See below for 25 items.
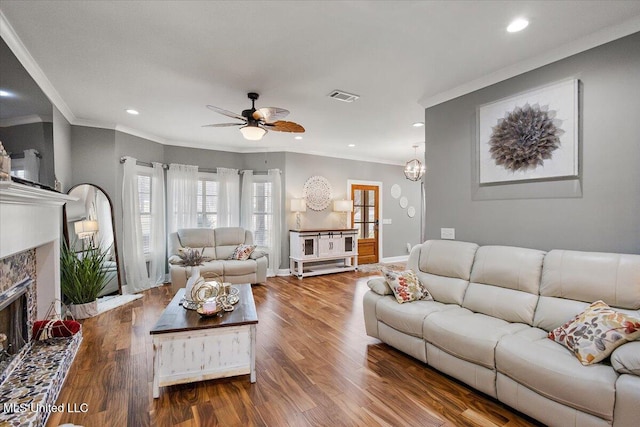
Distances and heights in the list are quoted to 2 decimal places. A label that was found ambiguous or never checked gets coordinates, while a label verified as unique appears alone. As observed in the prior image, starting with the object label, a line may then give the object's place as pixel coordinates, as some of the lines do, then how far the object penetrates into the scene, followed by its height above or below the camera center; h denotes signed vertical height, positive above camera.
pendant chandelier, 5.91 +0.84
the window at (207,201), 5.88 +0.23
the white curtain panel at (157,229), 5.21 -0.29
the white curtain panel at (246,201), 6.10 +0.23
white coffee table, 2.19 -1.04
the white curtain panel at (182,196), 5.52 +0.31
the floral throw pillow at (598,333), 1.71 -0.74
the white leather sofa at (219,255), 4.78 -0.78
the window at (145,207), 5.09 +0.10
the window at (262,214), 6.18 -0.04
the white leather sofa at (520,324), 1.62 -0.88
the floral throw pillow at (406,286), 2.86 -0.75
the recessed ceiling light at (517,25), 2.09 +1.34
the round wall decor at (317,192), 6.43 +0.43
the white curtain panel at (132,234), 4.75 -0.34
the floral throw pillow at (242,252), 5.39 -0.73
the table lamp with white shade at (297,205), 6.05 +0.14
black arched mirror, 4.07 -0.18
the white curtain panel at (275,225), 6.07 -0.27
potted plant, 3.63 -0.85
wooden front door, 7.30 -0.19
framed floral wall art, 2.45 +0.68
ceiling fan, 2.92 +0.97
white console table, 5.95 -0.83
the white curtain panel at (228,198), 5.95 +0.29
